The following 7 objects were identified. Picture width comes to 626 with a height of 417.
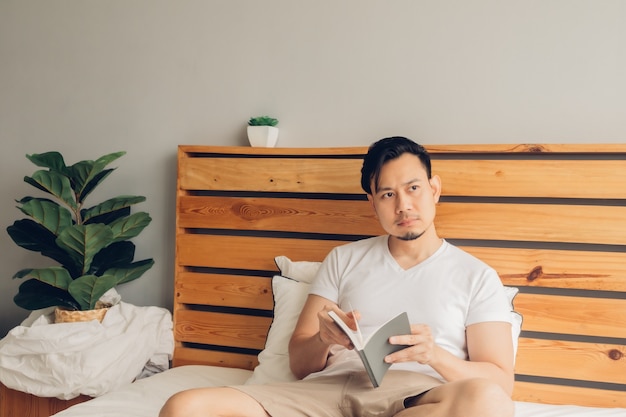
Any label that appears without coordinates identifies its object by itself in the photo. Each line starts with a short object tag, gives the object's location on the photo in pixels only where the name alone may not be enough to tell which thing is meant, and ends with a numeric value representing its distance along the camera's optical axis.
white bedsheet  1.66
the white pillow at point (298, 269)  2.01
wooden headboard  1.83
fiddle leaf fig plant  2.11
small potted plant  2.19
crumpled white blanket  1.98
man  1.31
